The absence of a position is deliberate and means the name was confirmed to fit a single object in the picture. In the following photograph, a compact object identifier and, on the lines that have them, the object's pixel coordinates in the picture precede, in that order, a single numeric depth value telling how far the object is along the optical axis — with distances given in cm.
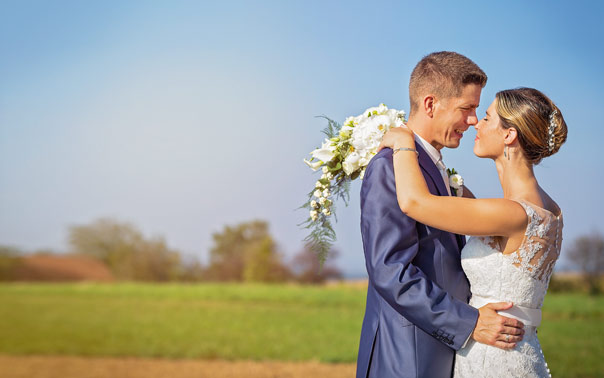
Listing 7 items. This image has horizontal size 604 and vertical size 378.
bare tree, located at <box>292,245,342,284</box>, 2102
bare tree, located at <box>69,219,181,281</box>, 2364
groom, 276
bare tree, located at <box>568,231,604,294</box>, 1817
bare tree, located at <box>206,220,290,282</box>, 2138
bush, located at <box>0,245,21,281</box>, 2409
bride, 276
